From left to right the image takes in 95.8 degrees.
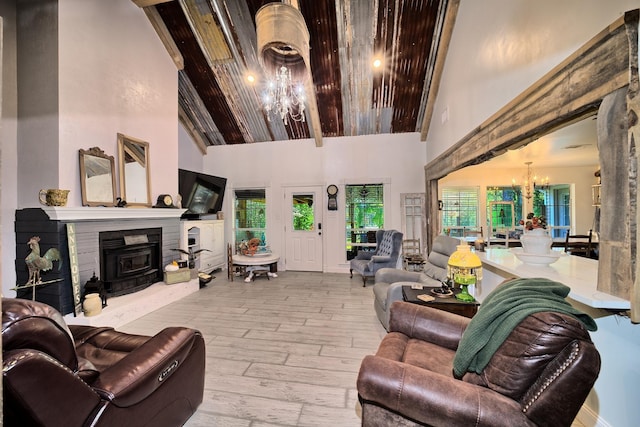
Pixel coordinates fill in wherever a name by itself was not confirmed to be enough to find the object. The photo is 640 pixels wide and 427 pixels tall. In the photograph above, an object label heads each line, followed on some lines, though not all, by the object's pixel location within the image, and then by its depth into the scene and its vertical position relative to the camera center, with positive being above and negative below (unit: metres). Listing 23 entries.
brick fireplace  3.14 -0.42
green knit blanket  1.33 -0.54
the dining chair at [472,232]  6.66 -0.63
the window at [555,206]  7.14 -0.04
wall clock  6.21 +0.23
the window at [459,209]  7.50 -0.08
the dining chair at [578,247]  4.98 -0.75
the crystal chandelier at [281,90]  3.30 +1.42
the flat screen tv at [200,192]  5.39 +0.35
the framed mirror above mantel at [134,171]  3.84 +0.56
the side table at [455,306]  2.45 -0.84
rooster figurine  2.88 -0.49
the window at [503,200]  7.30 +0.14
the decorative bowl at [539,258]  2.32 -0.43
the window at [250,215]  6.70 -0.14
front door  6.37 -0.44
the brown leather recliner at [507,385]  1.17 -0.81
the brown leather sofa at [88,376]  1.08 -0.79
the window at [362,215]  6.25 -0.17
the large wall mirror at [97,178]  3.36 +0.40
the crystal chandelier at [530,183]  6.62 +0.52
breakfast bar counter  1.49 -0.50
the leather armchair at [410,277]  3.04 -0.85
